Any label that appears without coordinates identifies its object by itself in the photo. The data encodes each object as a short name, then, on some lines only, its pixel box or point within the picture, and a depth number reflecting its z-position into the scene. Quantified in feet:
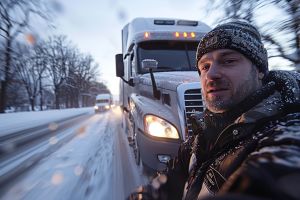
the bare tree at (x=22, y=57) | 20.92
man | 1.75
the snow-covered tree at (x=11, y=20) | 18.65
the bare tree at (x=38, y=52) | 23.15
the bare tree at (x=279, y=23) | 9.59
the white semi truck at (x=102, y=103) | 66.95
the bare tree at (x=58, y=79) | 96.22
